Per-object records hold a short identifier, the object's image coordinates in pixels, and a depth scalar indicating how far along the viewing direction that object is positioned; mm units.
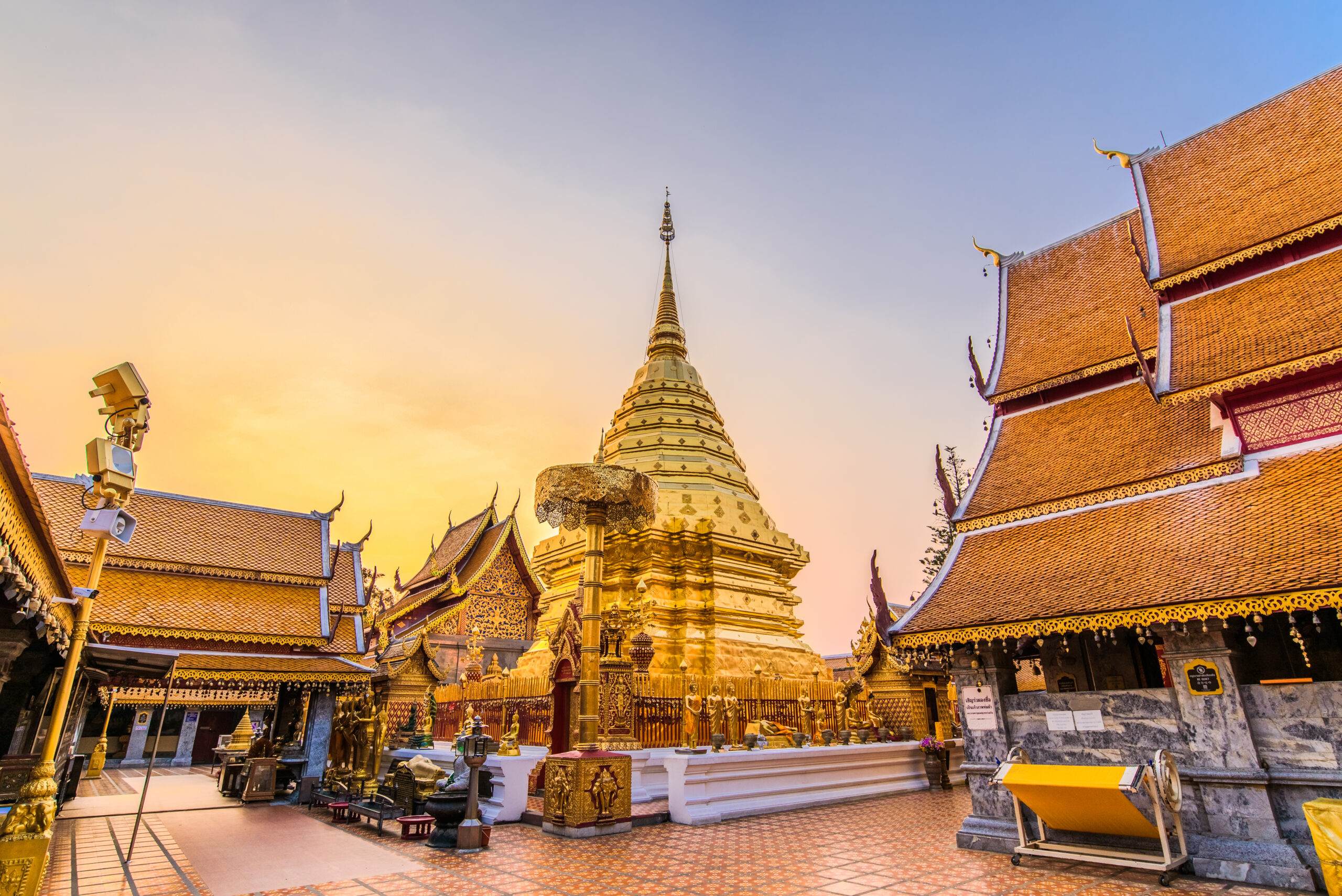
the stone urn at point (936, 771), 12656
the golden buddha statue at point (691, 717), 10734
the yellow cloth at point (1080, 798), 5809
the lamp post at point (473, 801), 6934
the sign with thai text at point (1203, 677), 6051
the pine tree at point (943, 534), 26828
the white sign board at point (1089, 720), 6691
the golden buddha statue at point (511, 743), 9992
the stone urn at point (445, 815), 7086
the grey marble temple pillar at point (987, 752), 6906
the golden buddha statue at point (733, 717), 11258
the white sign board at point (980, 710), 7309
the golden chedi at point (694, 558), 15219
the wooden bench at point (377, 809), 8008
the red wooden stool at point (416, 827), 7496
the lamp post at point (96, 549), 4109
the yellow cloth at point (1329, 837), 4809
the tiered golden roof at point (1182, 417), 6184
